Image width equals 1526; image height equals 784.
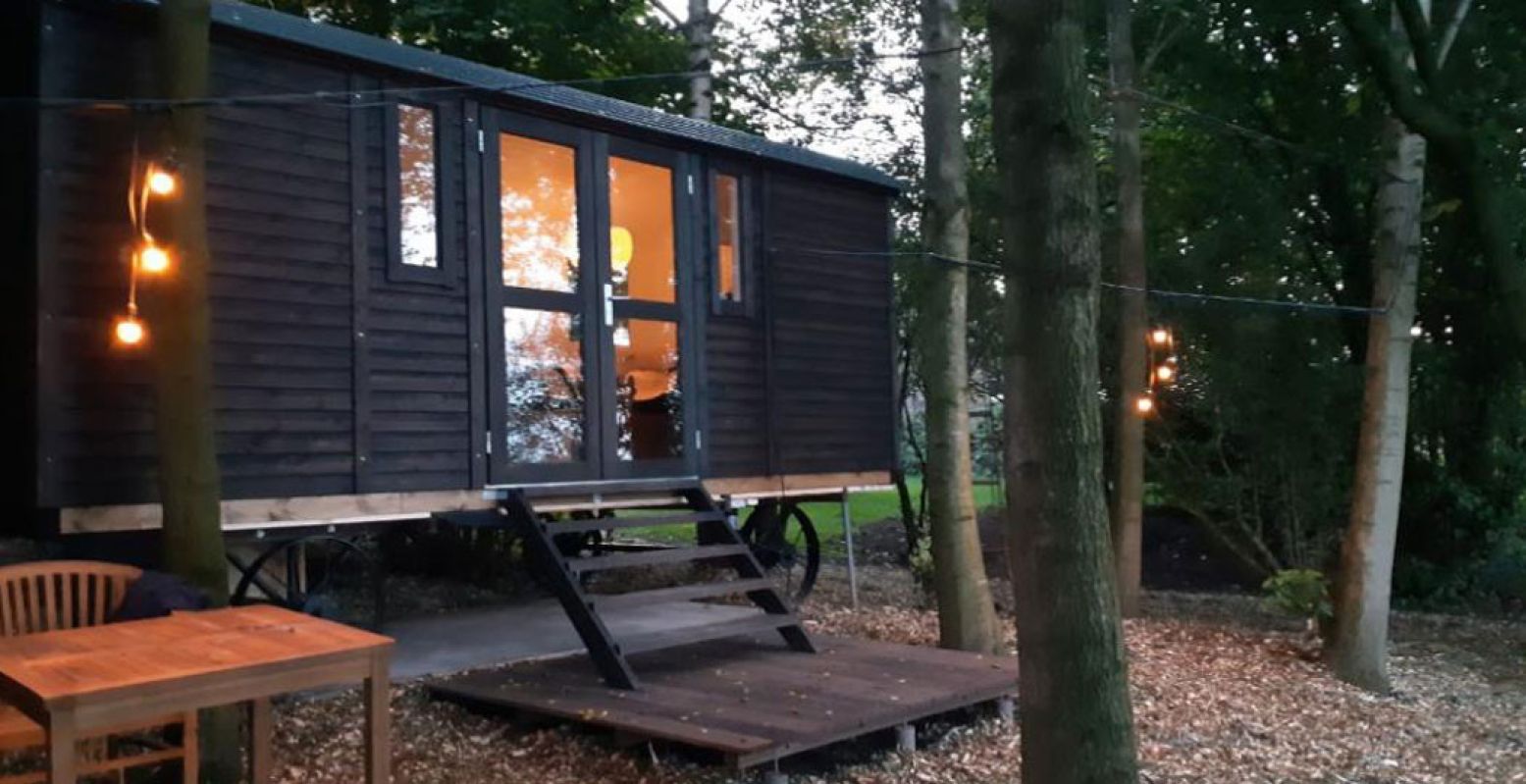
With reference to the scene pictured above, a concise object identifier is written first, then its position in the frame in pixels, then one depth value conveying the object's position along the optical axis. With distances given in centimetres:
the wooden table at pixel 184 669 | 299
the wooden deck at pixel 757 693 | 507
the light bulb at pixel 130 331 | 538
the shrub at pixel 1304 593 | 921
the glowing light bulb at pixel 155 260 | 461
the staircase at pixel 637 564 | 615
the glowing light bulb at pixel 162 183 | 474
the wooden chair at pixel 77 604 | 406
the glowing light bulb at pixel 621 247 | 798
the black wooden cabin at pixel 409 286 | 563
